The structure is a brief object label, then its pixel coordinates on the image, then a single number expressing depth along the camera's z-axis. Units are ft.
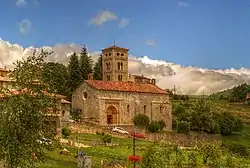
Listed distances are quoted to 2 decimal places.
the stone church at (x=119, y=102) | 257.34
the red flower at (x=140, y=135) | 227.40
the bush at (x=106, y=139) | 189.79
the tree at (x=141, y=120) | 260.21
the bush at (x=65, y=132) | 187.11
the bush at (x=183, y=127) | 257.59
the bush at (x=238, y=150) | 216.95
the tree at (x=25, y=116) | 79.41
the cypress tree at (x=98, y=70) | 338.95
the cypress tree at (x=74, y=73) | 306.55
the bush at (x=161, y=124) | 266.94
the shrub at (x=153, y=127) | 250.78
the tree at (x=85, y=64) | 318.45
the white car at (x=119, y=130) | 232.90
